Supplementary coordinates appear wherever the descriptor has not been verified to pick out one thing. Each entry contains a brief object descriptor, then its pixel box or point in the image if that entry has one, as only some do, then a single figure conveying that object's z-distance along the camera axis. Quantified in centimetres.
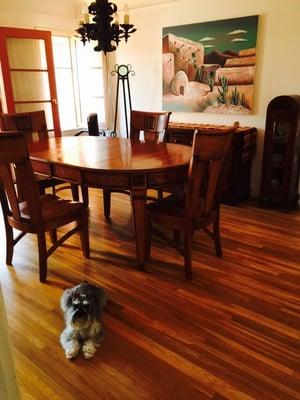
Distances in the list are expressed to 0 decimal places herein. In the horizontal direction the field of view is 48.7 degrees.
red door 406
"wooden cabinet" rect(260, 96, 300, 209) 329
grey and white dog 169
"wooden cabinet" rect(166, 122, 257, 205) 355
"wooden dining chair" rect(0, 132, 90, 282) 205
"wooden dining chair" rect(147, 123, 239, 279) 209
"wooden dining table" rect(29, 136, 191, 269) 217
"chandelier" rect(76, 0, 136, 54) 259
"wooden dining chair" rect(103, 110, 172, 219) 328
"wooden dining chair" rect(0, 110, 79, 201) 309
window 497
